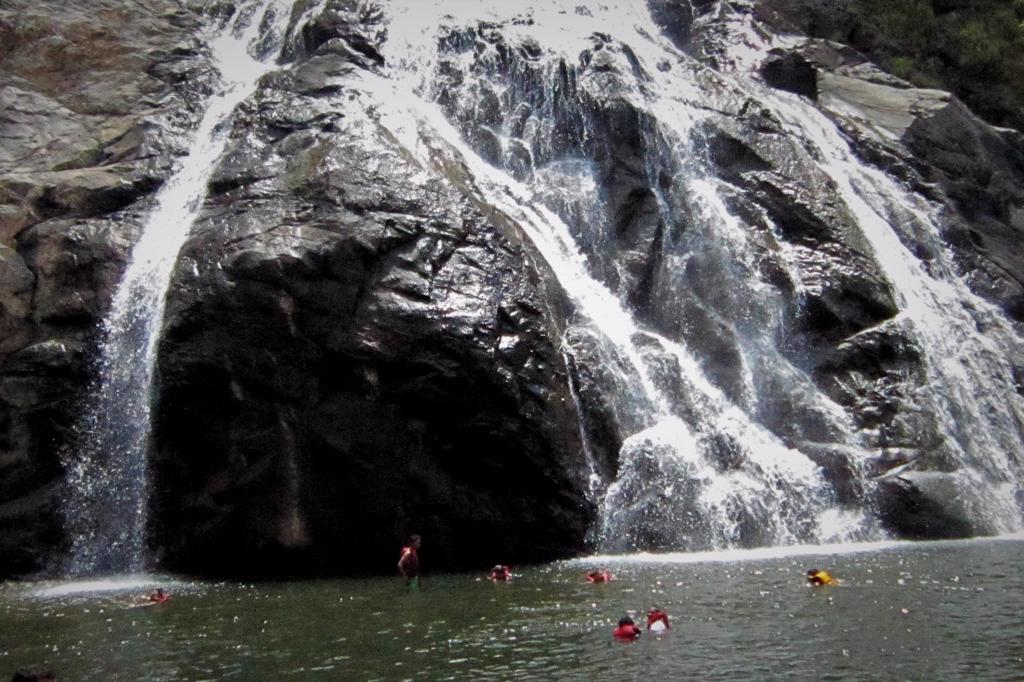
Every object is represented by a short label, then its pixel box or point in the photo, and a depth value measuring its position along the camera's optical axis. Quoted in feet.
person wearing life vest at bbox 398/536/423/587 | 59.21
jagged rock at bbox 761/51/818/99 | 118.11
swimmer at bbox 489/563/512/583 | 59.98
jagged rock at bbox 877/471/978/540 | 71.61
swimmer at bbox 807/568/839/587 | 49.49
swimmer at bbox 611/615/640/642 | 39.50
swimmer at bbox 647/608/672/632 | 40.73
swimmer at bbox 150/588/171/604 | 55.52
